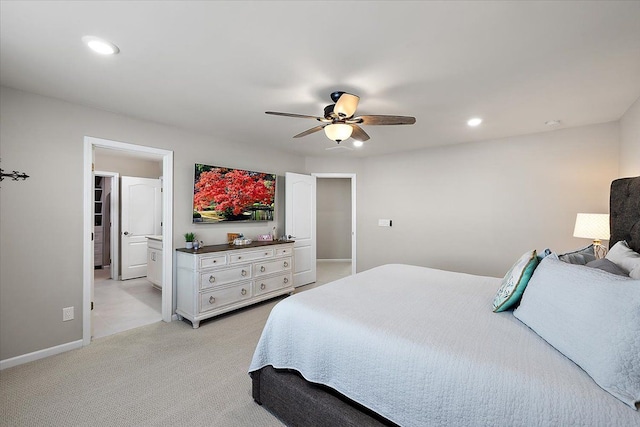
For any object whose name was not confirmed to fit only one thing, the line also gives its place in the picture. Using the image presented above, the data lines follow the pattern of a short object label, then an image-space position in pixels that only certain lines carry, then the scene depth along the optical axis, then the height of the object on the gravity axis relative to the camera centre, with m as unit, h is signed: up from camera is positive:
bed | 1.00 -0.63
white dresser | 3.25 -0.78
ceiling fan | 2.25 +0.83
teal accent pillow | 1.66 -0.42
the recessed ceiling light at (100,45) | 1.72 +1.09
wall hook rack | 2.37 +0.36
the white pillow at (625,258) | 1.48 -0.26
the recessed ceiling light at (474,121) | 3.17 +1.09
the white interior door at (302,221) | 4.72 -0.09
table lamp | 2.76 -0.12
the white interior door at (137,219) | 5.41 -0.05
